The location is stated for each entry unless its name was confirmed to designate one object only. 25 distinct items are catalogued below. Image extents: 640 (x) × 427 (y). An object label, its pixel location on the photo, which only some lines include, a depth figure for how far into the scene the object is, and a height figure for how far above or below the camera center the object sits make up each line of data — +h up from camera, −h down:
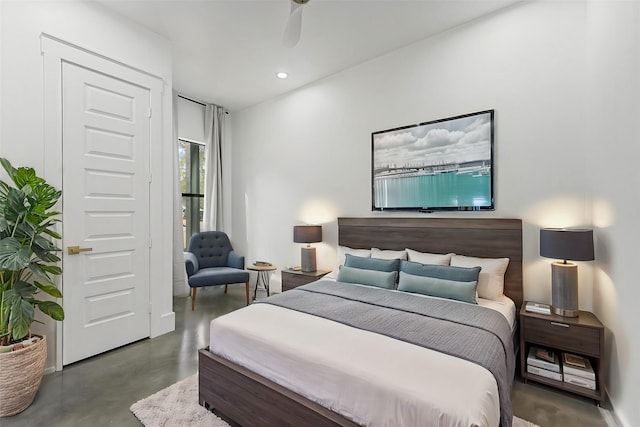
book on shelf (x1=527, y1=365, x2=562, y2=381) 2.25 -1.23
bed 1.33 -0.82
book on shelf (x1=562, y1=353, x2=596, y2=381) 2.15 -1.14
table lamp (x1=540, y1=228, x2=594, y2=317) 2.20 -0.32
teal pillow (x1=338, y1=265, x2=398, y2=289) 2.95 -0.64
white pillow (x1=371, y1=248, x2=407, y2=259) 3.26 -0.44
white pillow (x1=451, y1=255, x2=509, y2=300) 2.68 -0.56
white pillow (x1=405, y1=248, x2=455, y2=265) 2.95 -0.44
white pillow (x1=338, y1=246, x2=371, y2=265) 3.52 -0.46
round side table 4.37 -0.98
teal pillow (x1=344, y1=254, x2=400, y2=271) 3.09 -0.52
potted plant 1.99 -0.51
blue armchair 4.17 -0.75
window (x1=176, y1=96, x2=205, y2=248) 5.01 +0.93
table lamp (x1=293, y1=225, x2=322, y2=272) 4.05 -0.33
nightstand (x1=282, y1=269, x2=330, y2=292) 3.85 -0.82
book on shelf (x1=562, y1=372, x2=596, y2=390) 2.12 -1.22
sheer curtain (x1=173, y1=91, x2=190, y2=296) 4.64 -0.25
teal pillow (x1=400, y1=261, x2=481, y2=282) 2.59 -0.52
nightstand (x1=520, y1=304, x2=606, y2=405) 2.10 -0.94
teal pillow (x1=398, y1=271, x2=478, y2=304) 2.49 -0.64
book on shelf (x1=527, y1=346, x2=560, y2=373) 2.29 -1.15
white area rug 1.92 -1.34
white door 2.67 +0.04
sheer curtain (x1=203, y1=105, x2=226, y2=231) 5.23 +0.77
